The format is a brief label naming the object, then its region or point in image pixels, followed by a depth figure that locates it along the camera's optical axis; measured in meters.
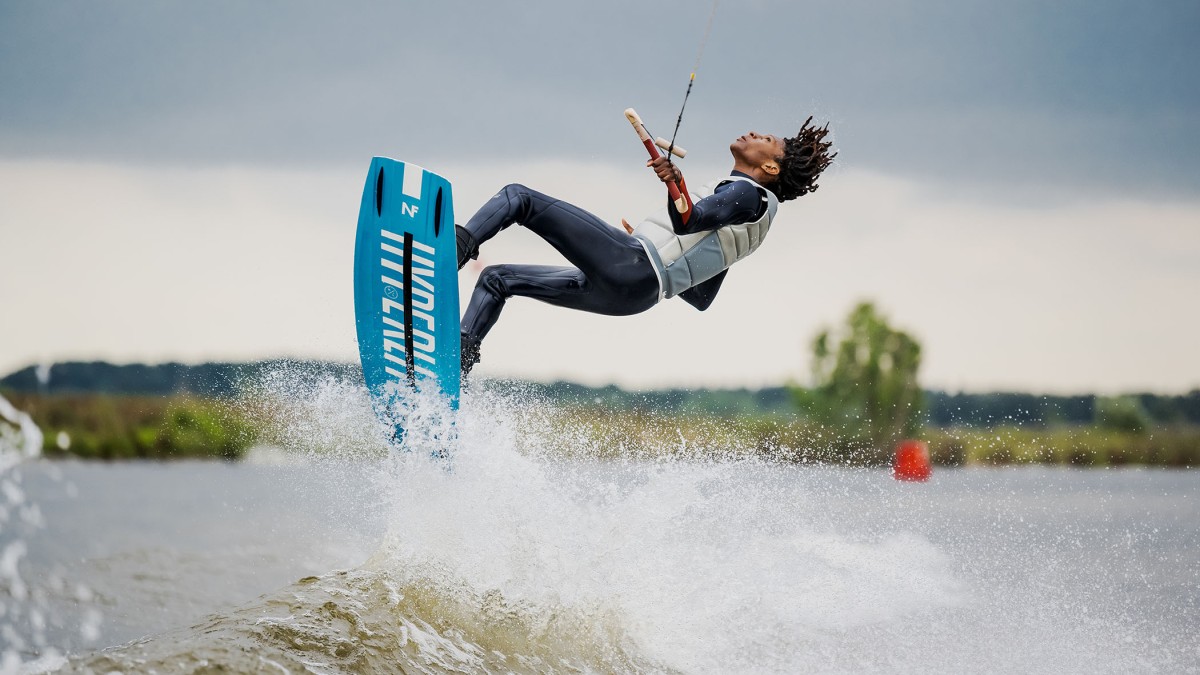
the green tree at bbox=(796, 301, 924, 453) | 90.25
